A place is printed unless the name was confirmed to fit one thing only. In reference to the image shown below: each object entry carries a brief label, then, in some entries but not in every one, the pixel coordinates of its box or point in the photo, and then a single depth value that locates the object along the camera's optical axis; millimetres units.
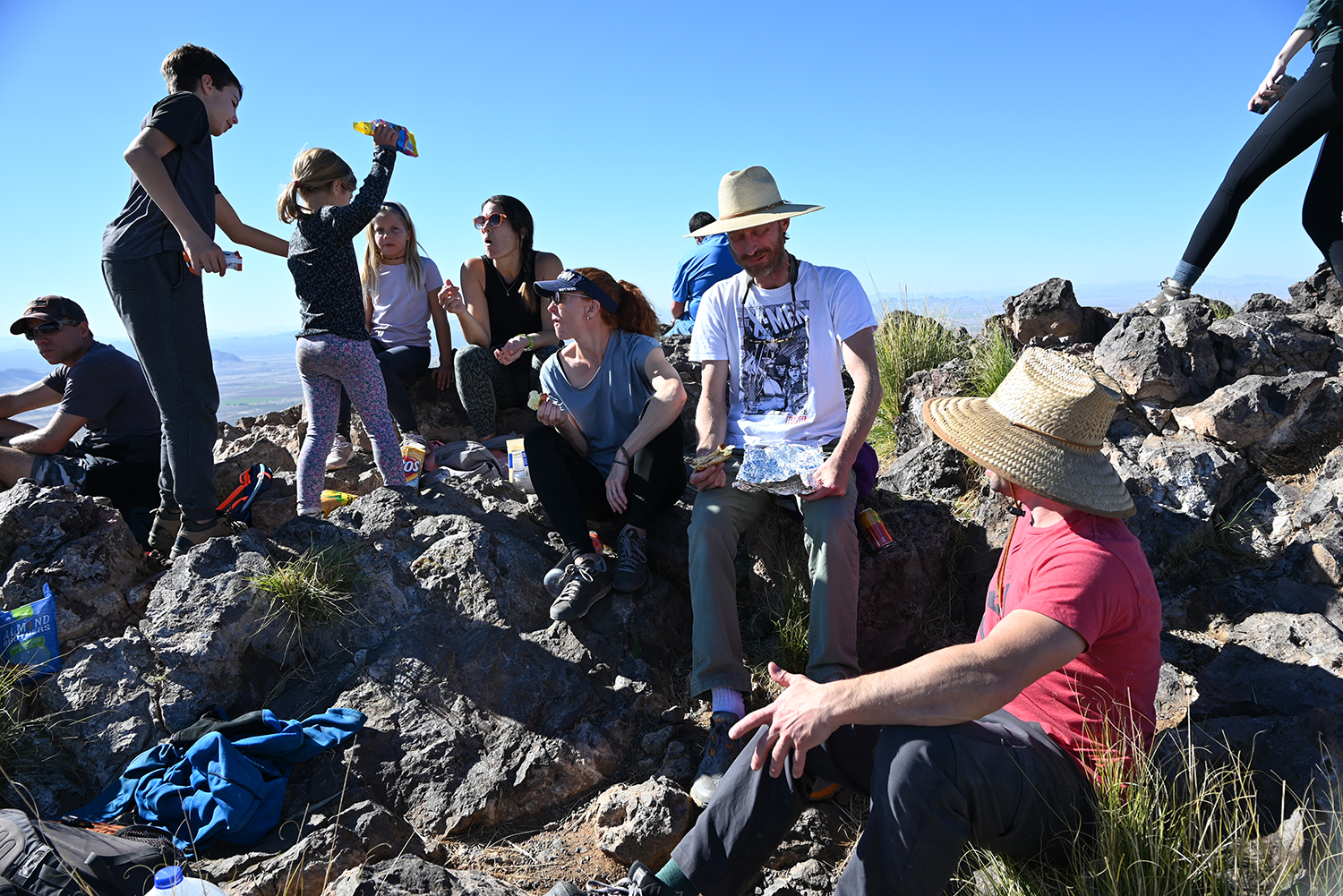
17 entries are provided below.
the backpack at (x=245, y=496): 4414
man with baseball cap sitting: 4910
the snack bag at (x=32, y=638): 3570
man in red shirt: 2070
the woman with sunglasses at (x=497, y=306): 5633
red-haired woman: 4000
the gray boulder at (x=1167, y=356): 4574
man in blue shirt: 6508
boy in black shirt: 3643
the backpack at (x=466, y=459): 5379
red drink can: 3721
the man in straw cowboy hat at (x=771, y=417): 3266
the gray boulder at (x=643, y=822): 2918
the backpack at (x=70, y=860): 2410
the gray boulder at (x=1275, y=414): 4105
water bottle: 2330
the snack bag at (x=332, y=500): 4918
